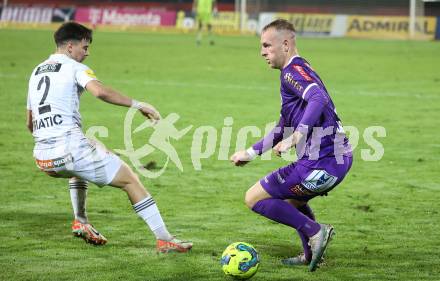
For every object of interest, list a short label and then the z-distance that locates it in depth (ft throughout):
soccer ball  44.27
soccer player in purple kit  45.52
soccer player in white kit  47.62
